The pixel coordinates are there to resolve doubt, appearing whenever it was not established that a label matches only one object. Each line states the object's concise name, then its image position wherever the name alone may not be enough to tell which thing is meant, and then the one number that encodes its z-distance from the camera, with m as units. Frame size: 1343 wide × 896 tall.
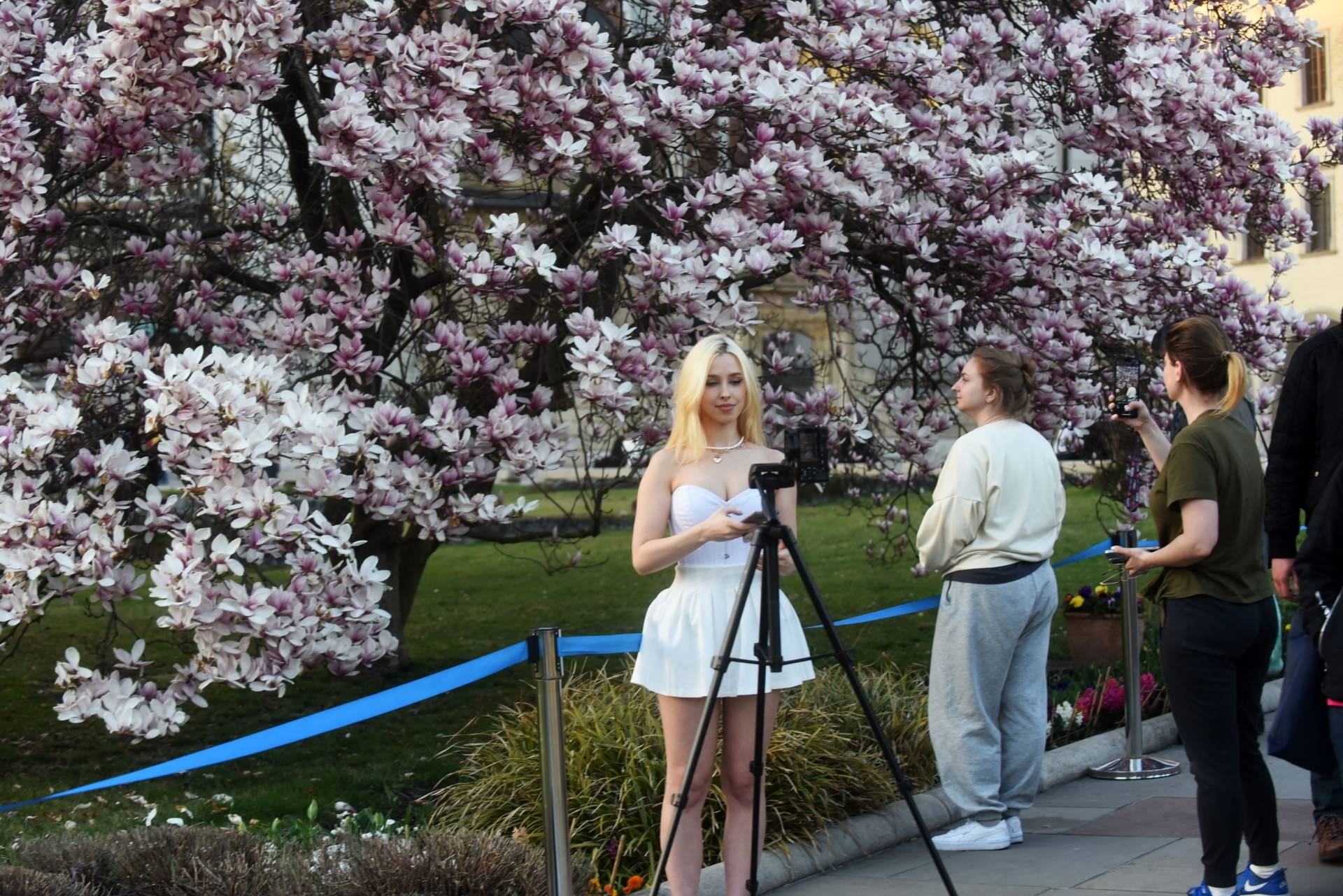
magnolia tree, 6.24
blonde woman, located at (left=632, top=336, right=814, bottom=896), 5.02
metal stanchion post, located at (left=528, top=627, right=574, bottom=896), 4.86
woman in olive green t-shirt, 5.02
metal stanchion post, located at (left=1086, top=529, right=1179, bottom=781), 7.55
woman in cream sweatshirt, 6.24
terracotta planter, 10.33
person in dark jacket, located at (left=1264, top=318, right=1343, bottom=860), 5.36
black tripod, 4.68
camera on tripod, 4.86
